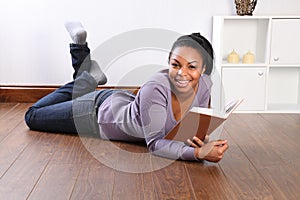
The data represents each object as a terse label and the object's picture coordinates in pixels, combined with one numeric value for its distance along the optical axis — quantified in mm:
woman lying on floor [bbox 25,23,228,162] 1561
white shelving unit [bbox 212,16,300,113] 2398
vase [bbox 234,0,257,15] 2438
